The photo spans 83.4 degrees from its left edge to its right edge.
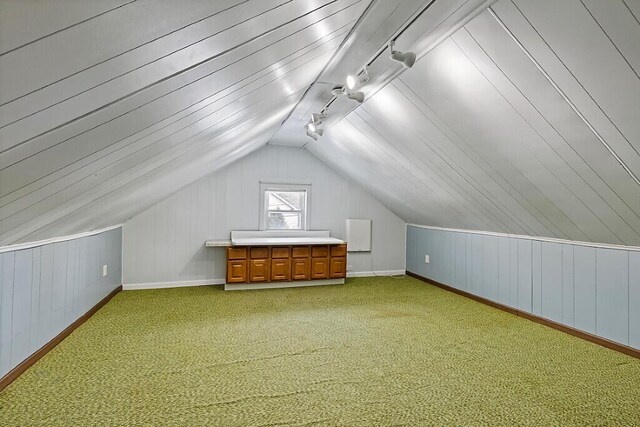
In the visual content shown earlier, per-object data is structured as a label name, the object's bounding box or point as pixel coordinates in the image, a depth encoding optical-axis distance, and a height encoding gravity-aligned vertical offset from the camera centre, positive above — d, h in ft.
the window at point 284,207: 19.63 +0.73
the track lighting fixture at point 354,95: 9.53 +3.38
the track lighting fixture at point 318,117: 12.92 +3.82
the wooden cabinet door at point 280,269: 17.48 -2.39
